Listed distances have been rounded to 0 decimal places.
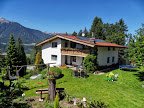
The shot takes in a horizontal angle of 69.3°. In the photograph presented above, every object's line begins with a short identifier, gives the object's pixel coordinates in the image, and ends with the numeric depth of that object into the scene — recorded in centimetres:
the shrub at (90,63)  1597
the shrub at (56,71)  1459
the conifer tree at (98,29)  3614
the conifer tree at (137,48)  1379
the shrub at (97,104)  780
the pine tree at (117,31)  2996
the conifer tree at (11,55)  2326
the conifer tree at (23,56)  2116
